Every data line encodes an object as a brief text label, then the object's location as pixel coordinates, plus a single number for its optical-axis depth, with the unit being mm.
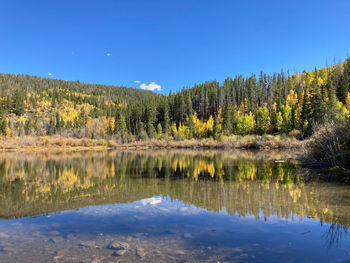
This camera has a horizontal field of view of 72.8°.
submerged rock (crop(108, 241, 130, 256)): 4892
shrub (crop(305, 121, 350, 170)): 13227
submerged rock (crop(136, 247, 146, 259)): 4711
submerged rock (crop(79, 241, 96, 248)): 5287
